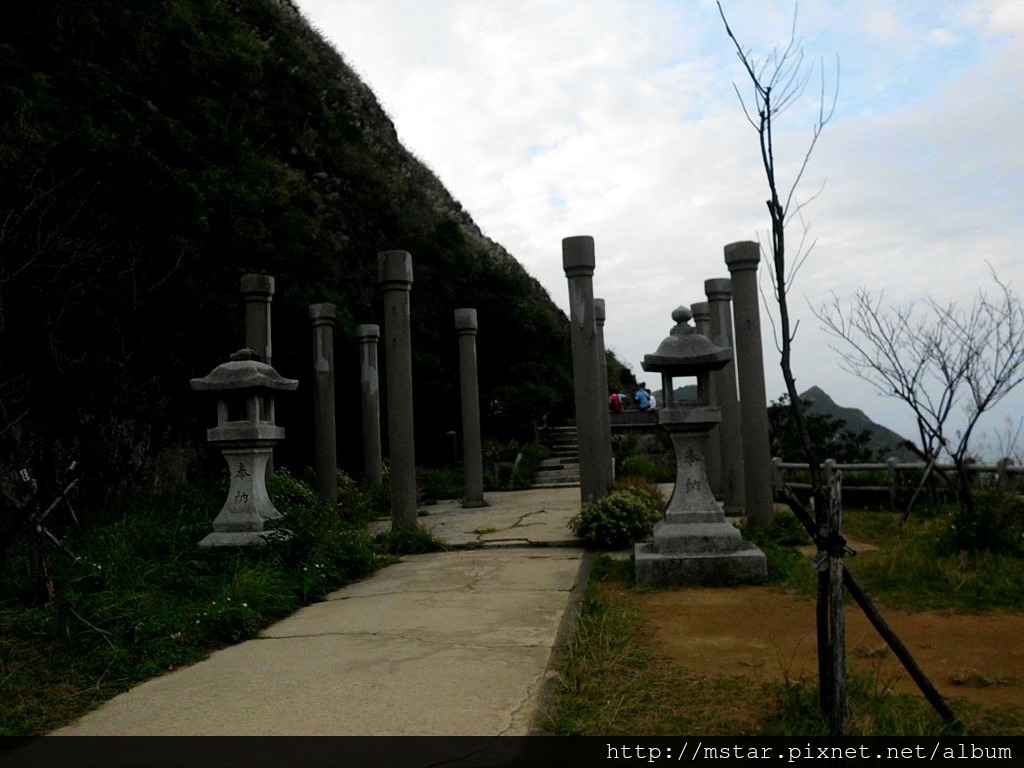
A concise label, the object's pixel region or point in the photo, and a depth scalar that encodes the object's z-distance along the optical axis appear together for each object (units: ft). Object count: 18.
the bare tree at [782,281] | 9.80
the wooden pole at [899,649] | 9.96
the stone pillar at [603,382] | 33.35
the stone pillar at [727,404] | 33.91
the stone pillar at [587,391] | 31.12
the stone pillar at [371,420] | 46.37
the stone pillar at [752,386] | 27.89
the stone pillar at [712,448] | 40.40
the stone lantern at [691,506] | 21.38
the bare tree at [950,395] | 23.18
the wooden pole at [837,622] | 9.61
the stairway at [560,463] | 60.49
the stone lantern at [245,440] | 24.36
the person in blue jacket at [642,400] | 81.05
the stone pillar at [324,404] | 39.86
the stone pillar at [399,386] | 30.22
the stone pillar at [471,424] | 43.98
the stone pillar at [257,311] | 37.81
